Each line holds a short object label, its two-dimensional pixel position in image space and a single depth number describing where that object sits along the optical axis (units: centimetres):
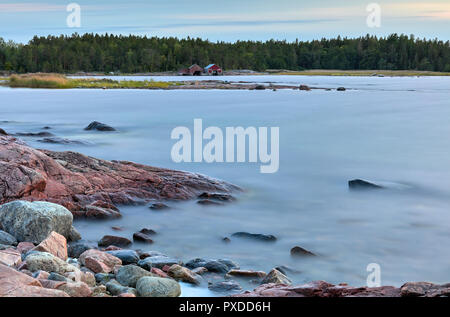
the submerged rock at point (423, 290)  696
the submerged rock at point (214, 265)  1004
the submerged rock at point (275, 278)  928
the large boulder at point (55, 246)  917
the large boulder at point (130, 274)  843
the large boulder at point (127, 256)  986
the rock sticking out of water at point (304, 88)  8618
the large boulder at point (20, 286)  641
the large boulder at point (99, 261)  890
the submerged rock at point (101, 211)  1320
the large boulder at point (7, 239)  1005
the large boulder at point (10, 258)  818
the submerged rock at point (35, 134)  3066
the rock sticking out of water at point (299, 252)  1172
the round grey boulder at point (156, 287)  800
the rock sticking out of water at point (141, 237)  1193
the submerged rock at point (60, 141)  2778
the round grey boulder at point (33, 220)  1043
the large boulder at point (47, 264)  812
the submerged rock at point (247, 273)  972
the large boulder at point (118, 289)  793
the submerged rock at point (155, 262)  963
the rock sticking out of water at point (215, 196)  1571
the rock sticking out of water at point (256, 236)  1270
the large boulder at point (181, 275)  923
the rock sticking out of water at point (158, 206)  1445
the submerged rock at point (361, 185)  1898
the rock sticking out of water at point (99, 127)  3531
